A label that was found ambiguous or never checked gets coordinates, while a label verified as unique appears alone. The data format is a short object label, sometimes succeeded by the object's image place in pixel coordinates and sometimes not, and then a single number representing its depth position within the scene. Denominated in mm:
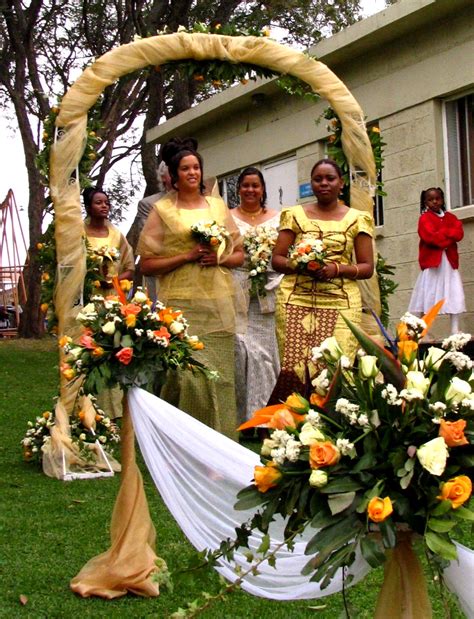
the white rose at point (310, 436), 2744
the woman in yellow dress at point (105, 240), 9133
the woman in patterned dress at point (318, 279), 7141
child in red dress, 11555
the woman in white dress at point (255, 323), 8633
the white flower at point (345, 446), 2686
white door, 15664
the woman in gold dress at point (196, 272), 7125
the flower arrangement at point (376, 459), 2617
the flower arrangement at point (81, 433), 7438
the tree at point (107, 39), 17812
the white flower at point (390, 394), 2707
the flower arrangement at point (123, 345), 4359
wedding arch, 7406
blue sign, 14888
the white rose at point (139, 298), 4691
